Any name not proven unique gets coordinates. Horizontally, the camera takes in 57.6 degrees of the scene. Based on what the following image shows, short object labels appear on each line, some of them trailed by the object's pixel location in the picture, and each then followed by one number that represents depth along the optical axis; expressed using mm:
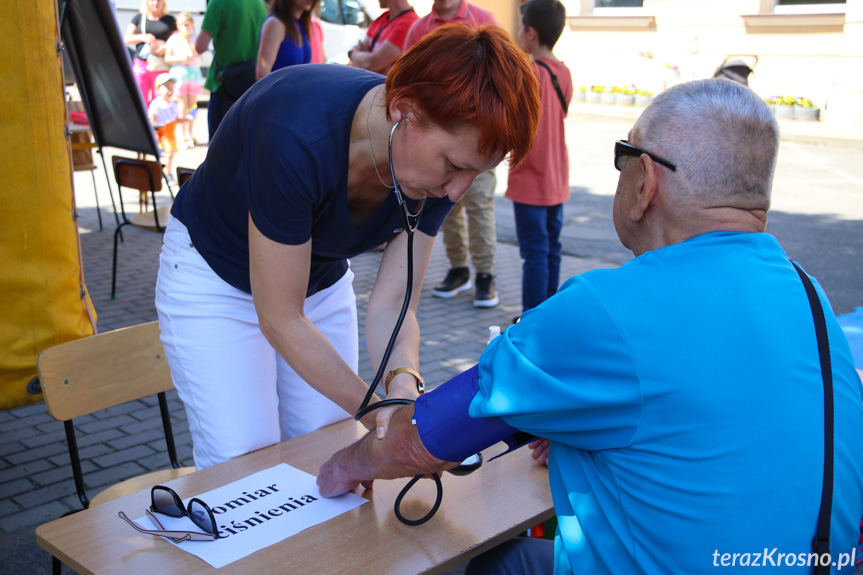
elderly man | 1167
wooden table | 1475
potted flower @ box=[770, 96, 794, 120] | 14359
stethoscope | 1665
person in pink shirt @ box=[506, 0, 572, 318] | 4539
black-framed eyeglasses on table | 1539
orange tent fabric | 2762
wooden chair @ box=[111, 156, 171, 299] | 5309
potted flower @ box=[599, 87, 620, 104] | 16375
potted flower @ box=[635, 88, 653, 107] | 15922
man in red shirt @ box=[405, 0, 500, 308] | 5023
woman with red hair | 1612
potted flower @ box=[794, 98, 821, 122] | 14156
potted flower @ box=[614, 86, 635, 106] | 16125
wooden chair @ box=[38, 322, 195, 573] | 2266
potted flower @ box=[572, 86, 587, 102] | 17078
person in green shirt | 6000
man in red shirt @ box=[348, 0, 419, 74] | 5473
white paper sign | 1533
